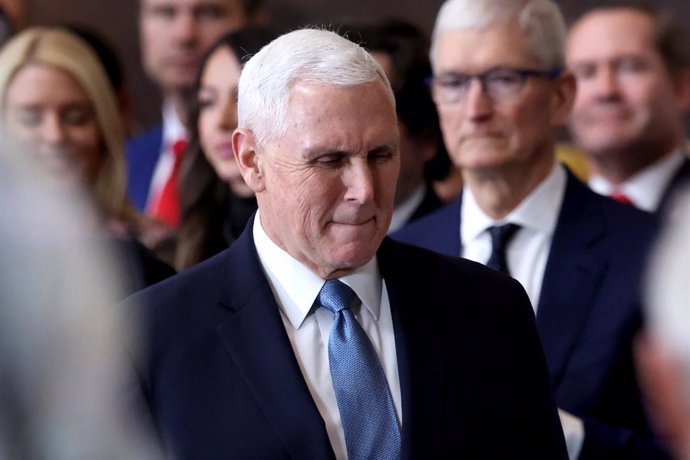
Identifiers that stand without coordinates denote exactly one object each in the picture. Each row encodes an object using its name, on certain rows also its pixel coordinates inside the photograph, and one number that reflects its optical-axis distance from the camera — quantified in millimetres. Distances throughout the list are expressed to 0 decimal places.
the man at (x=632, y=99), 11125
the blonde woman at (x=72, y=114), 9922
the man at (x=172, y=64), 12516
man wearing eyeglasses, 7793
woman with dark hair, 9734
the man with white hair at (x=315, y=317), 5789
